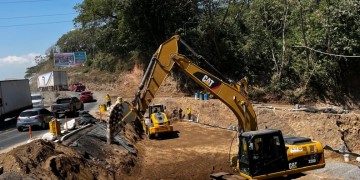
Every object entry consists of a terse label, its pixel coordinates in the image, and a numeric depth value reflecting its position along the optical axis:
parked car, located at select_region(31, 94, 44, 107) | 33.78
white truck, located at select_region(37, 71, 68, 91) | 51.91
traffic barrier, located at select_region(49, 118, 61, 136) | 14.26
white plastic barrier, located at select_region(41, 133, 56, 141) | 12.98
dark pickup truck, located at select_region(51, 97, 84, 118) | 25.06
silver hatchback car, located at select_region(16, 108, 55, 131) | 19.62
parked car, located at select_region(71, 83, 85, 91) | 51.73
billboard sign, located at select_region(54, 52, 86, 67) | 70.12
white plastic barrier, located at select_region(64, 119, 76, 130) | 16.87
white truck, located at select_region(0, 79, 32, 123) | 23.74
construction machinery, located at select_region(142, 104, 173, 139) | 19.91
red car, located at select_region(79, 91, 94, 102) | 38.31
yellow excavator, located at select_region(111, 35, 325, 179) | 9.34
